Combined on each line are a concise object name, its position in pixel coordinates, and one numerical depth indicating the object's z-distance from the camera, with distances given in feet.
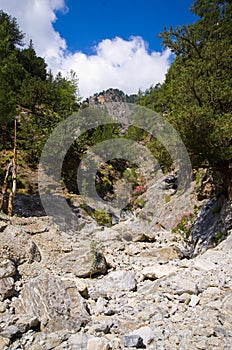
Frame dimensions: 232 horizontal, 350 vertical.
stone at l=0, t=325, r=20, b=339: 12.57
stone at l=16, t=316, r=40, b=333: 13.07
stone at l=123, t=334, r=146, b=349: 12.00
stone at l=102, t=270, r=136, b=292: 19.98
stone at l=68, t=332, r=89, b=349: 11.89
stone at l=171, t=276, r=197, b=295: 17.06
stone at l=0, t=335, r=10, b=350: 11.91
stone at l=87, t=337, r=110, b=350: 11.65
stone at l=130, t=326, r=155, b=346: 12.37
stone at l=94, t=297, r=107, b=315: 16.30
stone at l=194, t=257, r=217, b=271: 20.97
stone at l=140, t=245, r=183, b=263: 28.66
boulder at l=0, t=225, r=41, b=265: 21.12
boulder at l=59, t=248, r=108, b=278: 23.32
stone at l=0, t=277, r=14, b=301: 15.83
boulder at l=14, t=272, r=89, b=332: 13.77
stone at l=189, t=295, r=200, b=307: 15.59
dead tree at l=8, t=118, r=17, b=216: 43.13
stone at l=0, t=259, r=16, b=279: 17.79
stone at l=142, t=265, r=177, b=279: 22.06
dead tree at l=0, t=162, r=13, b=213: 48.45
